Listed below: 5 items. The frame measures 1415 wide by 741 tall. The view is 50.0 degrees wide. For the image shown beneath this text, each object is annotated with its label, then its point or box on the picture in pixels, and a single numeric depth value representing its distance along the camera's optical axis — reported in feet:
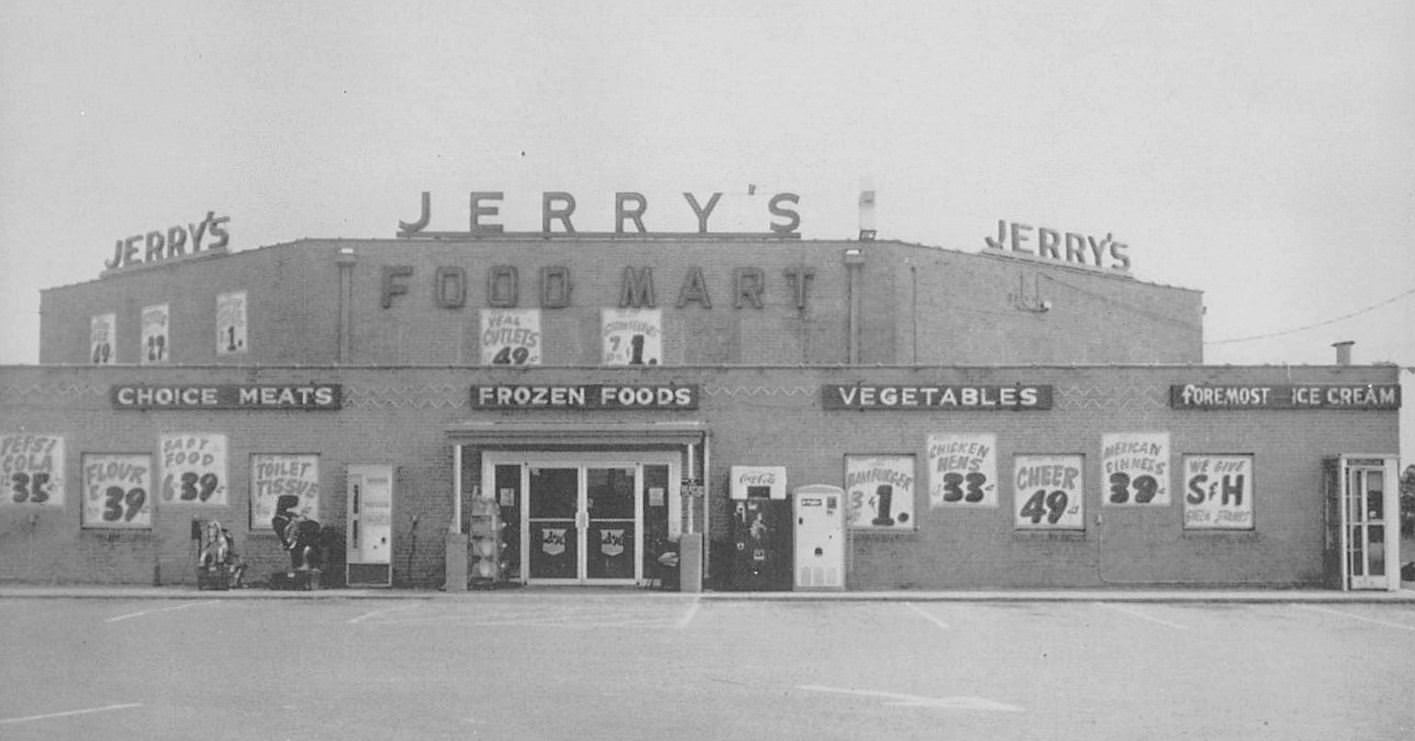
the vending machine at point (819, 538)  90.53
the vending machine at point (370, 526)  91.45
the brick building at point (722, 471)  91.61
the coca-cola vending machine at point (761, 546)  89.86
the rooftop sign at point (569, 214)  116.47
